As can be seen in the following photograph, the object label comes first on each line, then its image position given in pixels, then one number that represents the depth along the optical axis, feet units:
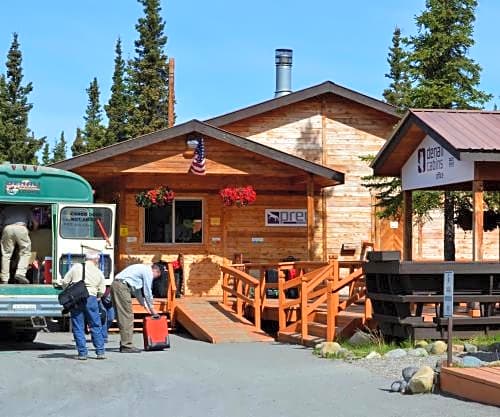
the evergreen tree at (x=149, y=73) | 173.99
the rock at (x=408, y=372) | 36.22
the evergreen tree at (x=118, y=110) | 181.47
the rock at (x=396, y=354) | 44.75
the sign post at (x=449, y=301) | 35.24
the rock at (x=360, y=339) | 50.72
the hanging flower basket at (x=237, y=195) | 75.51
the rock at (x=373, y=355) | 45.52
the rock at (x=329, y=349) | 48.01
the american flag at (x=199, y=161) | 74.02
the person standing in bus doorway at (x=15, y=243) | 54.54
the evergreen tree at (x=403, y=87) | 70.64
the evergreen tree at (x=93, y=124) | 191.21
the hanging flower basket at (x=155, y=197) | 75.15
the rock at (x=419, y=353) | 44.38
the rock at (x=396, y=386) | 35.91
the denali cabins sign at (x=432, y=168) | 51.75
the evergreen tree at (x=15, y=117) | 143.64
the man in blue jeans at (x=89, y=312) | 47.60
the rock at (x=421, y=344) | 46.51
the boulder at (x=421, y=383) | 34.76
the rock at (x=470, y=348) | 43.55
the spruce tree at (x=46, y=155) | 229.70
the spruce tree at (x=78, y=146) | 199.41
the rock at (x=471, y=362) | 35.50
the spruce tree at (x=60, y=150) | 249.55
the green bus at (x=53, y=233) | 51.98
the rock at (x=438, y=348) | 44.93
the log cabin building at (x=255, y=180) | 74.84
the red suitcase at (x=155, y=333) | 52.42
